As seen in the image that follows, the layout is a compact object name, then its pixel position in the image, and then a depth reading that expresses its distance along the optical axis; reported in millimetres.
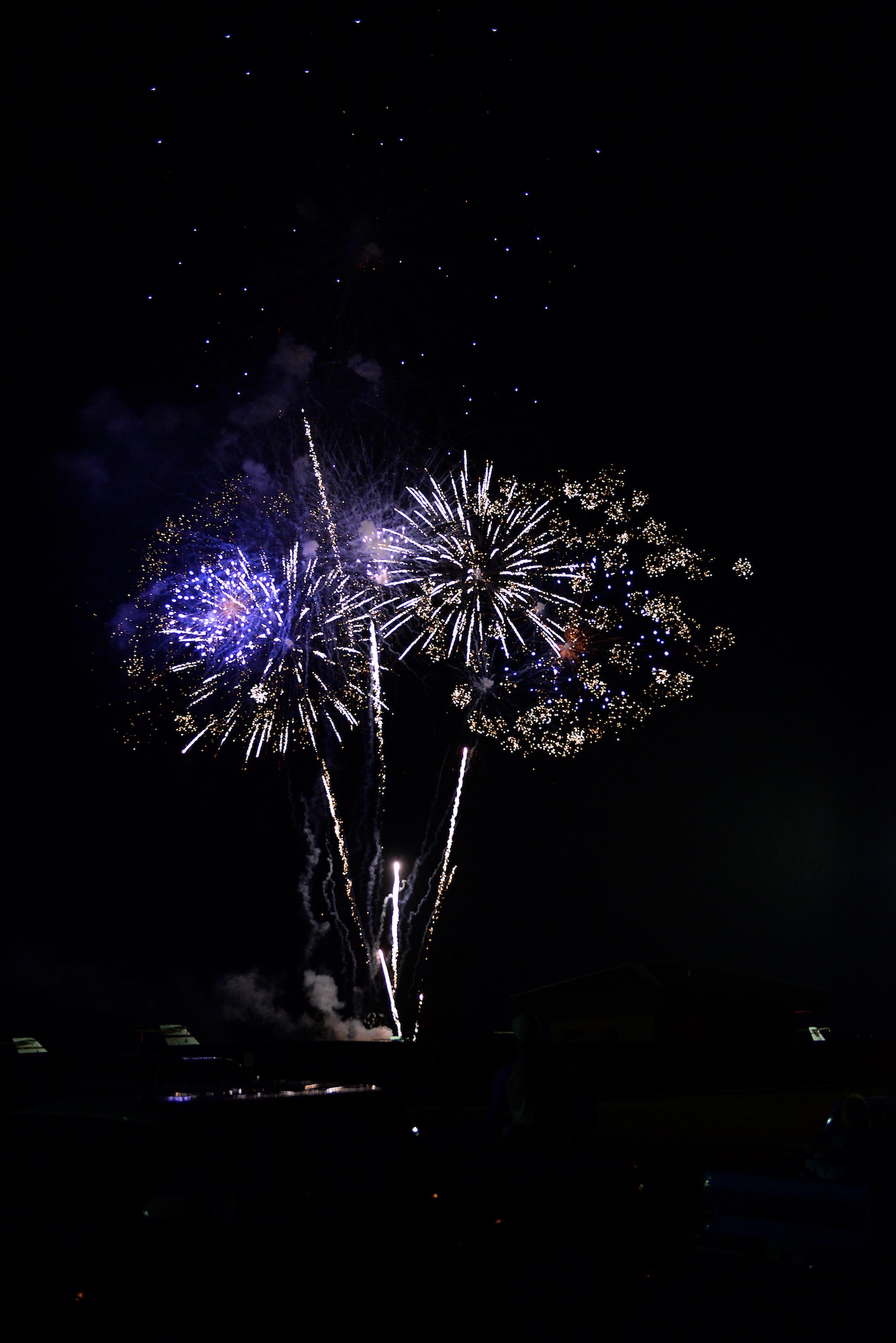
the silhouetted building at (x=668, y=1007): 34219
